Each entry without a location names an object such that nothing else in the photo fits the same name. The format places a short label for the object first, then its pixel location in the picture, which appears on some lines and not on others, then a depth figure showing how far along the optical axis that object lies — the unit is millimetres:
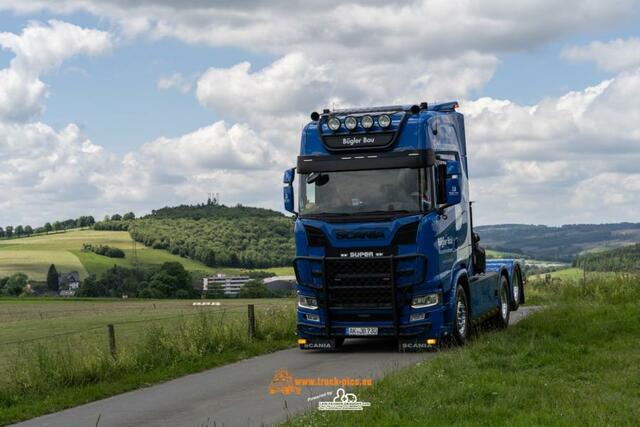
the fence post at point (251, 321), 19172
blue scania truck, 15984
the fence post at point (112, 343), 15609
